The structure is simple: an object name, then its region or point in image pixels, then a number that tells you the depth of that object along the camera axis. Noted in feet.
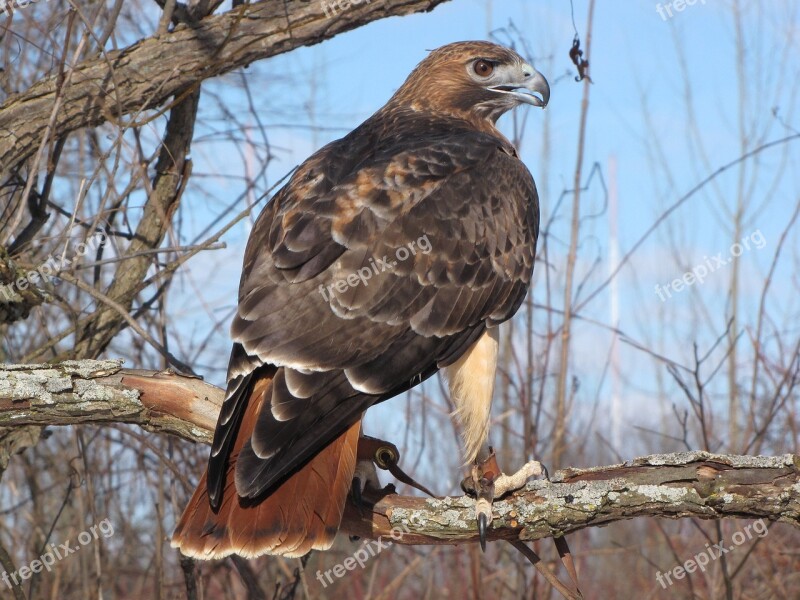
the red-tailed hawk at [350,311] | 10.25
